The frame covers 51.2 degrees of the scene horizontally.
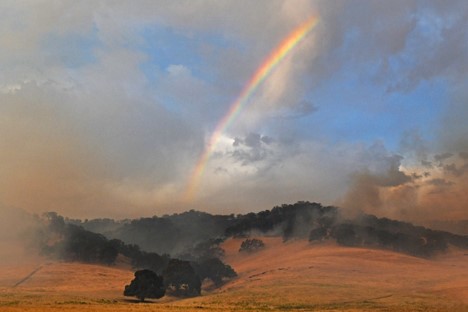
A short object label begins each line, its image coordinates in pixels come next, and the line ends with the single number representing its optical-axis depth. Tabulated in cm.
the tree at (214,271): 16475
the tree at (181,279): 13888
